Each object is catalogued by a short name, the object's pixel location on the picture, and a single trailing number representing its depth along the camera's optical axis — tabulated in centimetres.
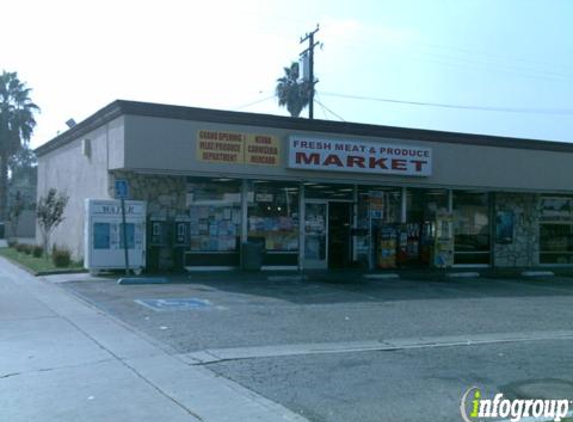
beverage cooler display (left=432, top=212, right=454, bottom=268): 2270
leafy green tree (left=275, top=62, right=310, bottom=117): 4709
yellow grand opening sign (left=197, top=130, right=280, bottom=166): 1855
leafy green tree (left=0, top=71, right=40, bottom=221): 4634
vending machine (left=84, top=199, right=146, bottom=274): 1792
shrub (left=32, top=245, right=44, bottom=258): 2510
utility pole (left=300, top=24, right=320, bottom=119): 3672
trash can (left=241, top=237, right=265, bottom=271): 2036
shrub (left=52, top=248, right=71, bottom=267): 2020
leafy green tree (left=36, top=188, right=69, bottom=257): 2322
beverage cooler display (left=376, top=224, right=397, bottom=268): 2288
